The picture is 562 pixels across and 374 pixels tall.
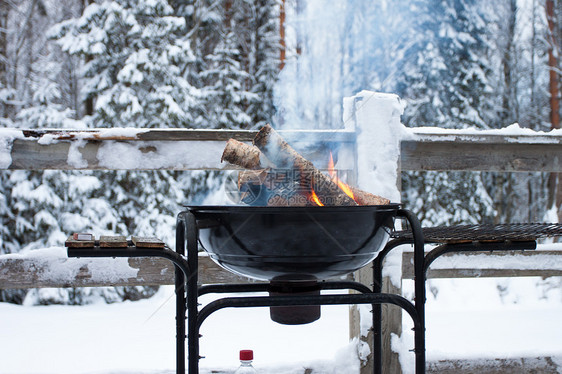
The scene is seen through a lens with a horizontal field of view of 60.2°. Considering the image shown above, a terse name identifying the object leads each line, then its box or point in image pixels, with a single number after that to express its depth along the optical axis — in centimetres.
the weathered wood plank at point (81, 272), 187
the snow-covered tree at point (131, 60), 592
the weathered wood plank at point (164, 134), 193
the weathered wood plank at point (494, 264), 212
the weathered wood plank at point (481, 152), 212
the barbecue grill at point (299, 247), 118
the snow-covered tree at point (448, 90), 811
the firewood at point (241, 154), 144
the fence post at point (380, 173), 203
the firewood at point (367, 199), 150
